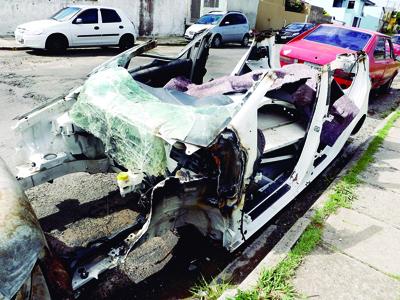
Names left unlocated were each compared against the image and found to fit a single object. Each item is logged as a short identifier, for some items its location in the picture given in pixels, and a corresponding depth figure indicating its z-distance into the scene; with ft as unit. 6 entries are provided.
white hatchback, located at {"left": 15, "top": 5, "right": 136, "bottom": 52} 35.50
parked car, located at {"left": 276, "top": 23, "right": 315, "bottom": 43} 59.72
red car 23.44
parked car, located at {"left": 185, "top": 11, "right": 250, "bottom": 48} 53.36
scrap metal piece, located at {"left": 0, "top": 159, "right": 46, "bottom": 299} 5.14
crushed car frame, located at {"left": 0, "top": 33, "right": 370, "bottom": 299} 6.69
